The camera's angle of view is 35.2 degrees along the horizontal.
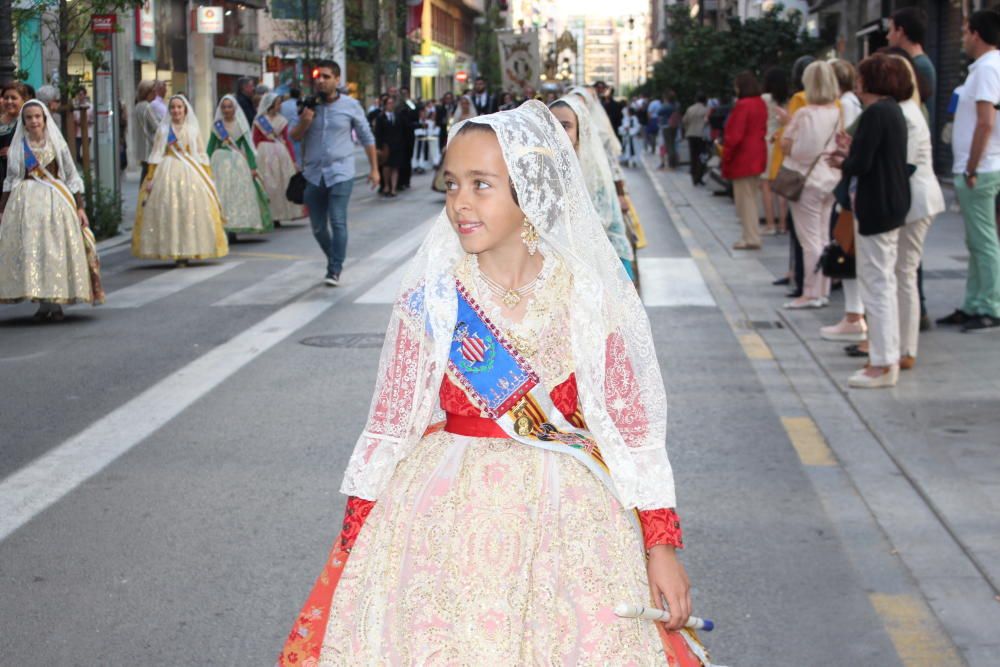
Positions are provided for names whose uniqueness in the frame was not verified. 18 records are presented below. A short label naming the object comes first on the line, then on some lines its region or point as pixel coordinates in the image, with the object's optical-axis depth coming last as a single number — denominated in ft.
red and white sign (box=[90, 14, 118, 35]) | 57.77
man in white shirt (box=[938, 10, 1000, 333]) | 33.30
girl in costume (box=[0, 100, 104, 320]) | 38.63
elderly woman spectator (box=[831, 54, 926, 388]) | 28.09
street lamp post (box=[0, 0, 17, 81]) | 50.24
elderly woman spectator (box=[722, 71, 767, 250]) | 54.75
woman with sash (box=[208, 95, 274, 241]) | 60.59
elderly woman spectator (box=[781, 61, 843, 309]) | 38.19
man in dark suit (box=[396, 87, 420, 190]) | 99.96
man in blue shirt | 45.68
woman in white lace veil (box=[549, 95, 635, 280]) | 24.16
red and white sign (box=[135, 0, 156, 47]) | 115.44
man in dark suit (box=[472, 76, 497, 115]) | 118.73
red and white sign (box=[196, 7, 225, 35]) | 127.24
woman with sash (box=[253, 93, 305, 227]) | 68.49
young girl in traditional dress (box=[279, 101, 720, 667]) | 9.47
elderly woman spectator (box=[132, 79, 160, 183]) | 63.67
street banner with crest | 152.66
